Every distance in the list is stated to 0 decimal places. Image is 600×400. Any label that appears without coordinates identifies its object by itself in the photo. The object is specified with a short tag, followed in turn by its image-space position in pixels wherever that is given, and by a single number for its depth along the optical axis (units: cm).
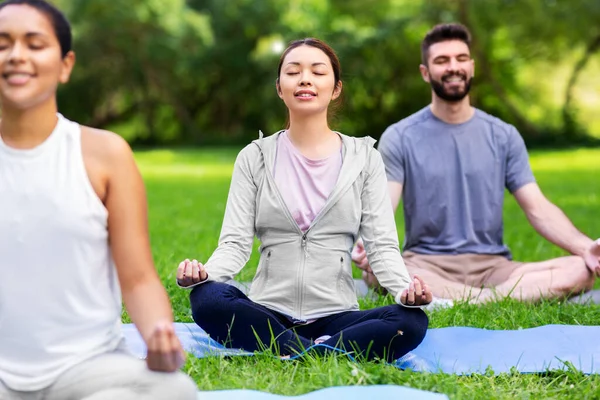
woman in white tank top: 216
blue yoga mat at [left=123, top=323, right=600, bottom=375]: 340
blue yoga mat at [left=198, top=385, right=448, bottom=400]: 282
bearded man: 493
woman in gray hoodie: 345
